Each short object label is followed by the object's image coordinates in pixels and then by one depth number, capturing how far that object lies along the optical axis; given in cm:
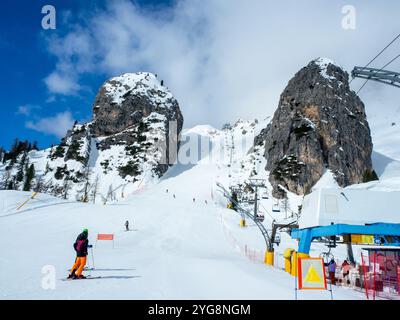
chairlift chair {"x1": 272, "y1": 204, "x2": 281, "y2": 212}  8212
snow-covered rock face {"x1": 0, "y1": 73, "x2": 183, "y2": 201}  12550
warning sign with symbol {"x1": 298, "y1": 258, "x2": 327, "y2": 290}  1038
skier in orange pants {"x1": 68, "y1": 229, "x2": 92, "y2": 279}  1354
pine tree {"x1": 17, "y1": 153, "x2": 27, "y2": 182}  11908
